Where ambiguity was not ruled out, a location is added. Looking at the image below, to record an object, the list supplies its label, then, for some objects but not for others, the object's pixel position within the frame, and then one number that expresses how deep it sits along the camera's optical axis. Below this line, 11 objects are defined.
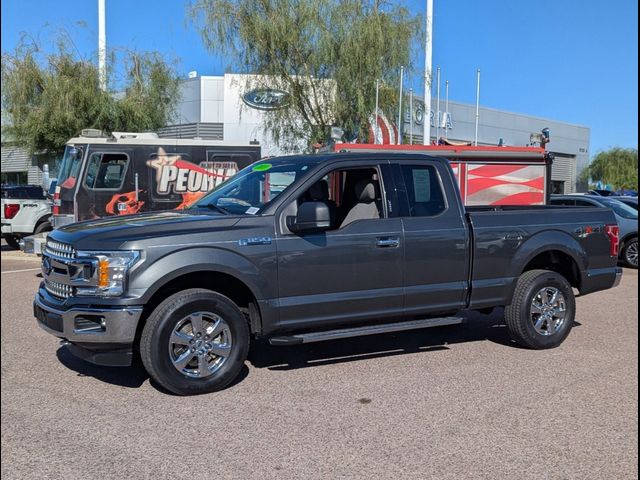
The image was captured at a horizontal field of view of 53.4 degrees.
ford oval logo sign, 16.23
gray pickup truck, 4.85
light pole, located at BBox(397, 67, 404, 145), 16.01
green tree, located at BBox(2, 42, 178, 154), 16.89
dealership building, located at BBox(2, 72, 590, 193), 18.25
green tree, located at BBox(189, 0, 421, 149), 15.59
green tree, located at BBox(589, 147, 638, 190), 52.67
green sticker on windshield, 6.21
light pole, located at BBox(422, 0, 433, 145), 17.19
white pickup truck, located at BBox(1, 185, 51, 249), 15.44
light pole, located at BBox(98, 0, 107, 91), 17.61
